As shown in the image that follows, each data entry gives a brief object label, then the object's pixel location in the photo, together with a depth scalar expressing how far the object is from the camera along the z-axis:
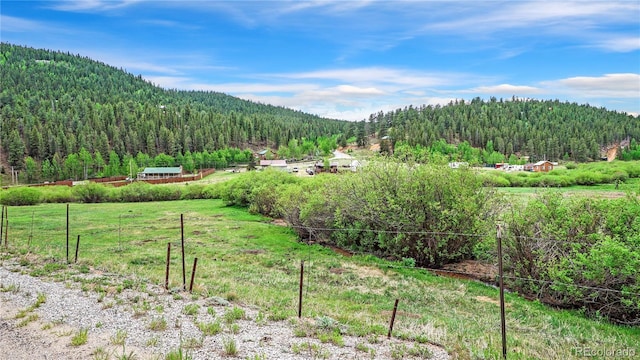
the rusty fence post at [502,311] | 8.74
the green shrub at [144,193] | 68.25
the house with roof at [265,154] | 150.38
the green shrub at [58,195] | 63.70
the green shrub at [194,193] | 70.94
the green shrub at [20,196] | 57.75
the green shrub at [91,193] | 66.12
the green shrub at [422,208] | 24.66
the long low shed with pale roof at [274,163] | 118.26
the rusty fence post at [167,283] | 14.72
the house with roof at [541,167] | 115.72
